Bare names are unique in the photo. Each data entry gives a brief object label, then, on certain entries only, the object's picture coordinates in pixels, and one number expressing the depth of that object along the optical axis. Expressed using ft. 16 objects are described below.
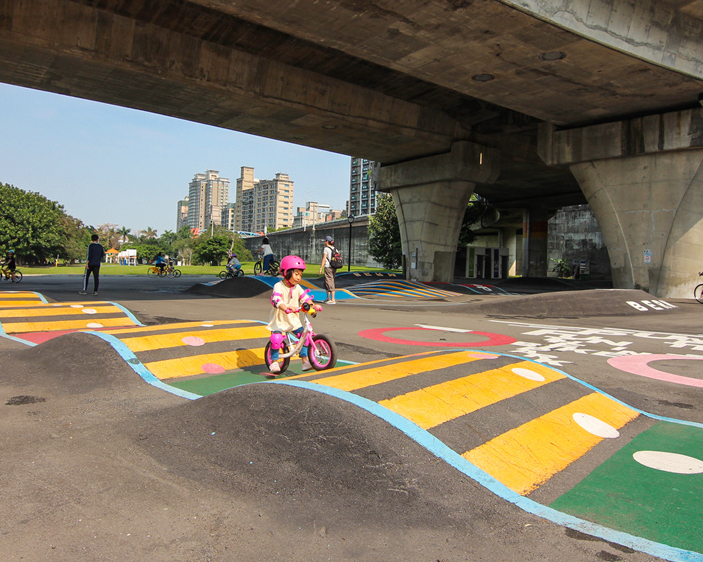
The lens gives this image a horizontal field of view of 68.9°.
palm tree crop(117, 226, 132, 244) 636.48
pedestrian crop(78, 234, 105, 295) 56.80
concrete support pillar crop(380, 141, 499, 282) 88.99
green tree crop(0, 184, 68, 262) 221.25
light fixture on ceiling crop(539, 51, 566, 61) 49.07
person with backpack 56.29
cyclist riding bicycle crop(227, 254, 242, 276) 94.22
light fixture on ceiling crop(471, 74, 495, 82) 55.26
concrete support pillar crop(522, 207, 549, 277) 157.38
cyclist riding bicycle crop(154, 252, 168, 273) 118.93
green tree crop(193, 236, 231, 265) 278.05
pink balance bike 21.31
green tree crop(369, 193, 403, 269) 161.99
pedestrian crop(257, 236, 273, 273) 82.98
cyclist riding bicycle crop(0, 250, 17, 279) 83.92
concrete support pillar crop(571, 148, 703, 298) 65.31
